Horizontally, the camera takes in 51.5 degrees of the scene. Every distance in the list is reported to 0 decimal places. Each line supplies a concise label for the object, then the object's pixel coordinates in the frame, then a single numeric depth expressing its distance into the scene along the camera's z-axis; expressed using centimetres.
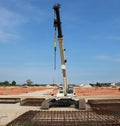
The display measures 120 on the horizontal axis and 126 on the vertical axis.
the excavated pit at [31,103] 1242
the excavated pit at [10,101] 1403
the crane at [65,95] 922
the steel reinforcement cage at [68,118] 623
